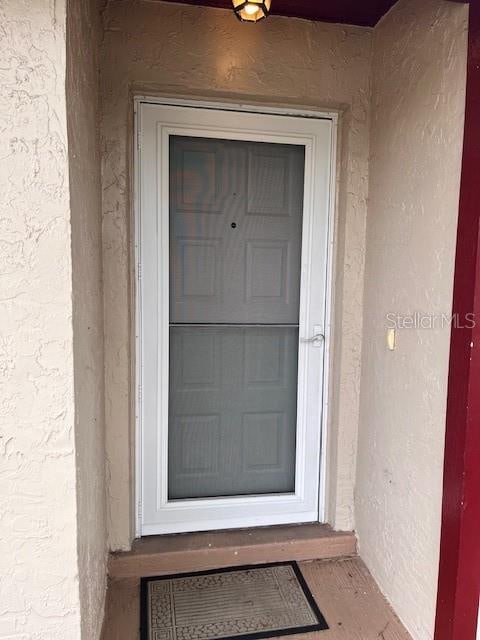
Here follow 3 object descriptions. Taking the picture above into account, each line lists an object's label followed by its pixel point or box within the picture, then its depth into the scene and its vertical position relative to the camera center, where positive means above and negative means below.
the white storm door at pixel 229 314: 1.94 -0.18
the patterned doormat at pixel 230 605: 1.65 -1.34
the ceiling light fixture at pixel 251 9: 1.42 +0.90
